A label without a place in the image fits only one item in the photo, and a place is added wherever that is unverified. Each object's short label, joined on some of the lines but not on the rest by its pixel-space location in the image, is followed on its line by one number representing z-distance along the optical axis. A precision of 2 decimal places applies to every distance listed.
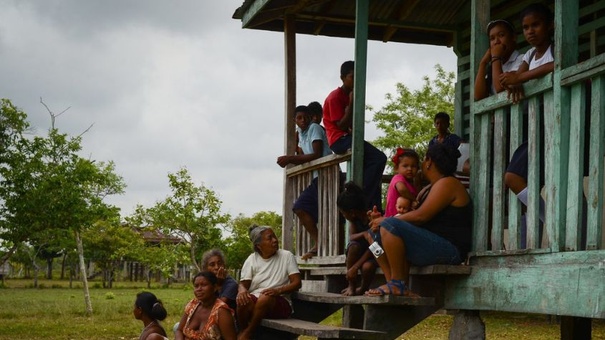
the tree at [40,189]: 23.75
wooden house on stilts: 4.85
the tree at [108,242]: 57.68
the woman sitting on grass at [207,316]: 7.52
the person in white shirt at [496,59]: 5.93
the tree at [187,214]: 35.75
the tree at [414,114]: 33.38
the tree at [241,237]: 51.88
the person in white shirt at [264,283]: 7.68
